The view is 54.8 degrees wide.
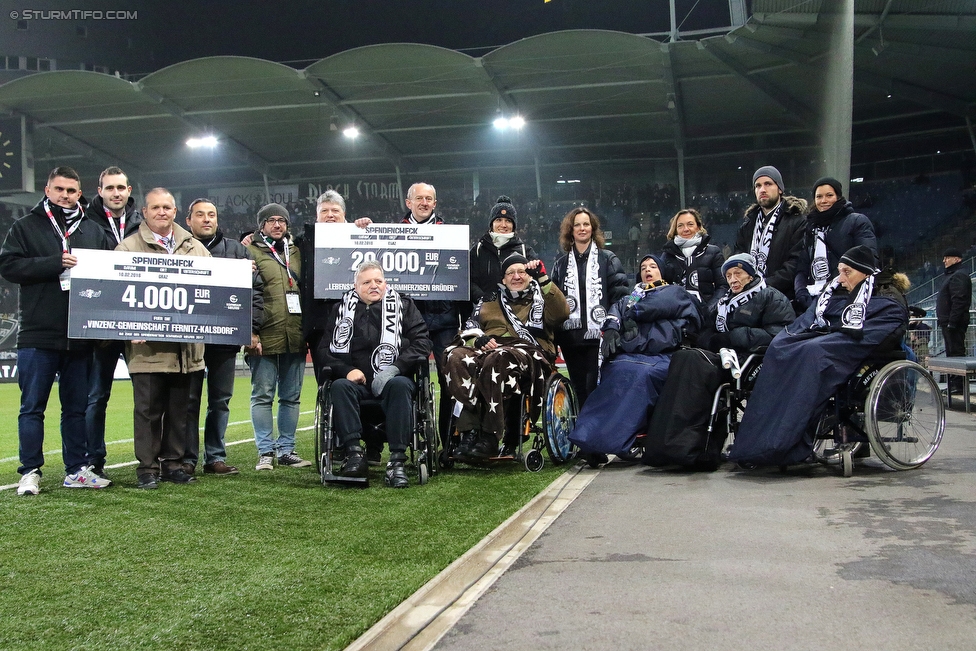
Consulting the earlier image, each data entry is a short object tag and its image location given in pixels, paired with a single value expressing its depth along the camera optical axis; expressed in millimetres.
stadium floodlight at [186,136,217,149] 25500
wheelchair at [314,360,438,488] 4965
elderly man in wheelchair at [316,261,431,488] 4957
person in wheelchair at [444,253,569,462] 5258
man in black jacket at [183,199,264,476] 5566
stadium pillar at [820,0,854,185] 14586
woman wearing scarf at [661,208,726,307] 6117
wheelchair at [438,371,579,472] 5395
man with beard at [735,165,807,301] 5891
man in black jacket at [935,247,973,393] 11086
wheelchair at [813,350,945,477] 4902
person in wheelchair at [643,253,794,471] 5223
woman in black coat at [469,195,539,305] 6051
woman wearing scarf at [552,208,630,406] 6133
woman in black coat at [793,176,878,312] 5543
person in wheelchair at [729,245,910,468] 4887
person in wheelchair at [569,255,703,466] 5426
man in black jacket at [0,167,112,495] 4742
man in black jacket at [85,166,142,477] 5086
